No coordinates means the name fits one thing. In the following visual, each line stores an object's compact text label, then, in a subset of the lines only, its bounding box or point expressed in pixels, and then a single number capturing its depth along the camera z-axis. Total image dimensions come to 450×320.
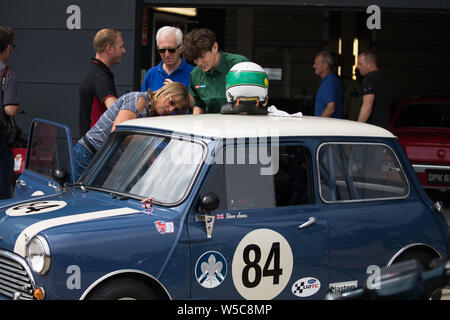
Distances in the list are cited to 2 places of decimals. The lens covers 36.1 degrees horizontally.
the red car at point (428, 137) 9.75
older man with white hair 6.68
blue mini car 3.80
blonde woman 5.38
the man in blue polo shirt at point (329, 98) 9.11
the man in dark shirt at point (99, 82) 6.30
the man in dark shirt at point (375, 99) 9.04
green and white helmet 5.42
